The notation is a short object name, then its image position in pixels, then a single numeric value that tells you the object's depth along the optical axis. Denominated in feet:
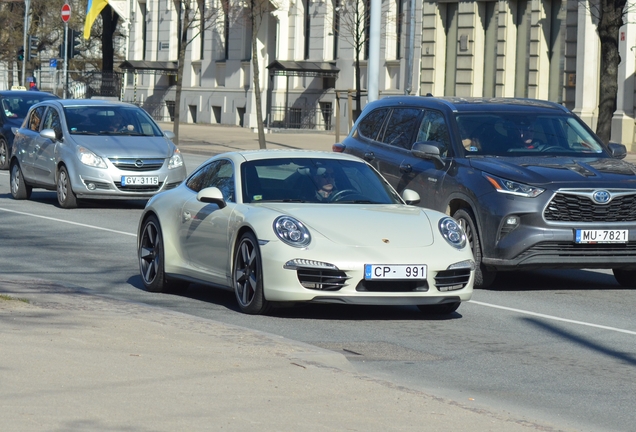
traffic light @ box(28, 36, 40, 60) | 188.25
